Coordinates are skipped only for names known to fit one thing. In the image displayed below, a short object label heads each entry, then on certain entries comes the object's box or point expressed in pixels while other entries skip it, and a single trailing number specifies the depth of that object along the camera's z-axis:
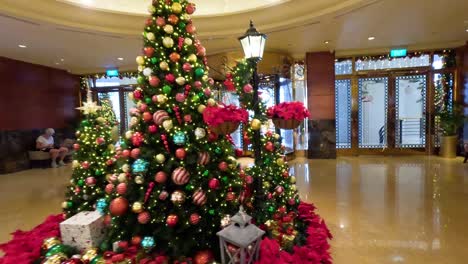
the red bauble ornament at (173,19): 2.32
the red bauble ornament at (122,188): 2.23
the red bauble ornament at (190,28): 2.41
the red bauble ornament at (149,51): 2.30
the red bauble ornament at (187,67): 2.31
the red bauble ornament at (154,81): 2.27
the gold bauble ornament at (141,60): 2.32
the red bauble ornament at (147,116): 2.26
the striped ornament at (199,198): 2.17
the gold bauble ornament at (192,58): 2.37
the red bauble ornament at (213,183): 2.23
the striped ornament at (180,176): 2.14
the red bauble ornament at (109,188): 2.40
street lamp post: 2.24
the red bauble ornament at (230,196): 2.39
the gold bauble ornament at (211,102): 2.37
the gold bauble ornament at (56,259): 2.27
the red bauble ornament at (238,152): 2.88
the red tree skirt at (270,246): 2.27
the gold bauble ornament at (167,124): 2.18
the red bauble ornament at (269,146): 3.01
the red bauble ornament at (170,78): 2.27
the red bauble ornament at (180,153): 2.18
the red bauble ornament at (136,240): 2.26
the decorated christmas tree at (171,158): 2.19
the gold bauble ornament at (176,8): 2.33
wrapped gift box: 2.52
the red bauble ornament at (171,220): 2.13
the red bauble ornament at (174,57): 2.30
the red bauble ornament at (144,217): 2.14
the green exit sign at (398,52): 7.38
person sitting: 7.65
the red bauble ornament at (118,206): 2.21
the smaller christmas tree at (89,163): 3.16
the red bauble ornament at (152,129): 2.24
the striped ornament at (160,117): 2.22
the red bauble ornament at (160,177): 2.16
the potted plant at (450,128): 7.00
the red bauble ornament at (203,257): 2.19
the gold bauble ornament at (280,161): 3.10
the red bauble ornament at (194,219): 2.15
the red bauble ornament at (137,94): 2.35
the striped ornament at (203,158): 2.24
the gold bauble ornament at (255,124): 2.17
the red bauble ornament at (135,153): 2.23
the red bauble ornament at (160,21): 2.30
